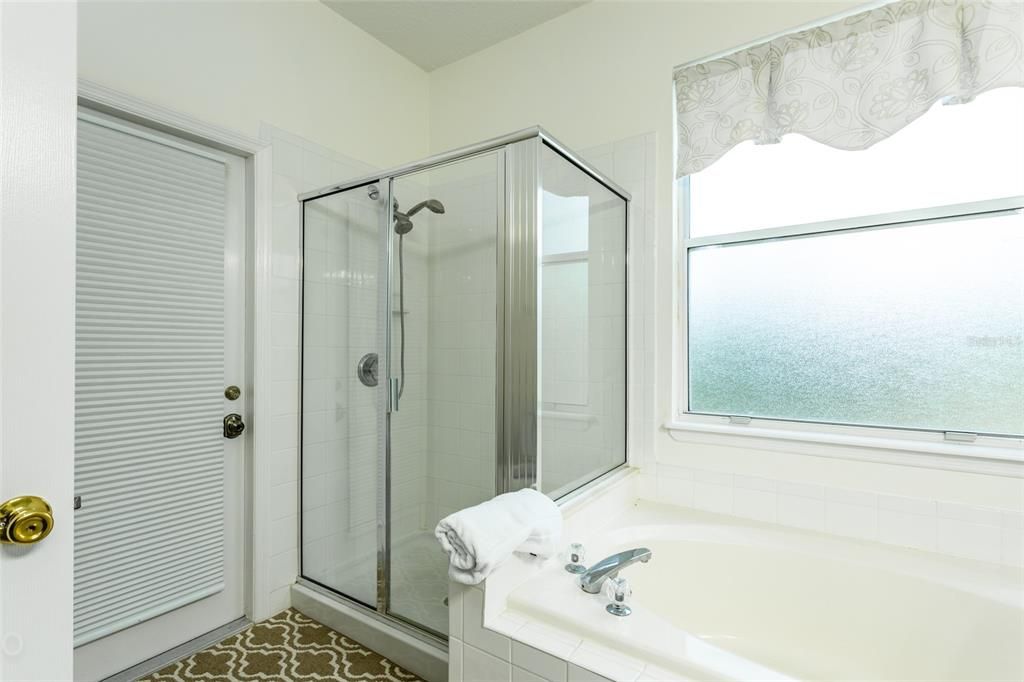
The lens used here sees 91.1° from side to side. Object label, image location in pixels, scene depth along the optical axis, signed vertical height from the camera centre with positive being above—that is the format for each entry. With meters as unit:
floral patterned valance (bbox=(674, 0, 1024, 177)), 1.55 +0.94
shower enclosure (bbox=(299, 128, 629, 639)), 1.58 -0.02
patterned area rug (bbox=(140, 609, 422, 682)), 1.66 -1.08
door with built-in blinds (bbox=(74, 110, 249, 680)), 1.59 -0.16
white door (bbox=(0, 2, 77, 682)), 0.67 +0.04
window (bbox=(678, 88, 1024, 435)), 1.60 +0.24
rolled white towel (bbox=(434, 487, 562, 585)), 1.19 -0.47
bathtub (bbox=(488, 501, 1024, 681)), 1.17 -0.75
